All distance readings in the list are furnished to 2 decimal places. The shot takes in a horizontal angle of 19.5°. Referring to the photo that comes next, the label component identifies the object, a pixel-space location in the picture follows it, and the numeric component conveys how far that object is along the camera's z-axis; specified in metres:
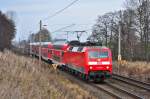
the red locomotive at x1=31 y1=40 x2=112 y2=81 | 32.03
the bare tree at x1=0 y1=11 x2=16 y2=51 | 97.84
